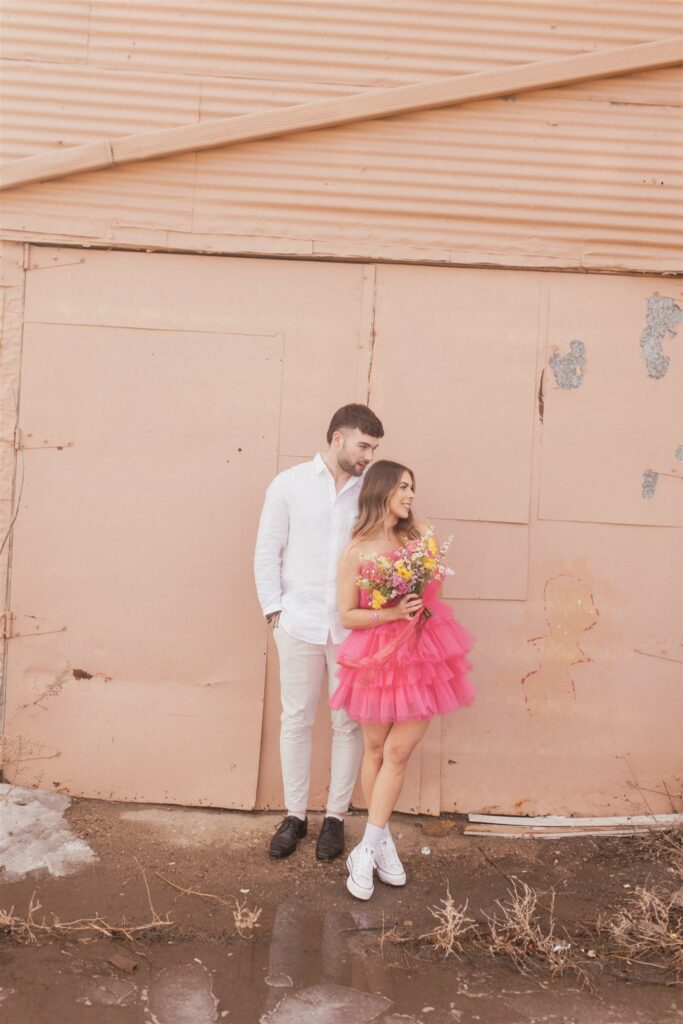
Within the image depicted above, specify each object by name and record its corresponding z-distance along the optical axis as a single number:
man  4.51
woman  4.18
